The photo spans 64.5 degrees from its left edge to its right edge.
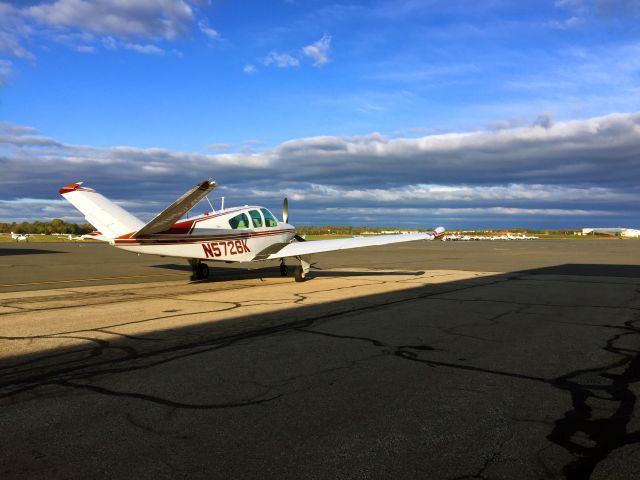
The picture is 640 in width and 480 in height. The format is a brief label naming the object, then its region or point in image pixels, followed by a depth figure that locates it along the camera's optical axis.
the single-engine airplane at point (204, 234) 15.24
